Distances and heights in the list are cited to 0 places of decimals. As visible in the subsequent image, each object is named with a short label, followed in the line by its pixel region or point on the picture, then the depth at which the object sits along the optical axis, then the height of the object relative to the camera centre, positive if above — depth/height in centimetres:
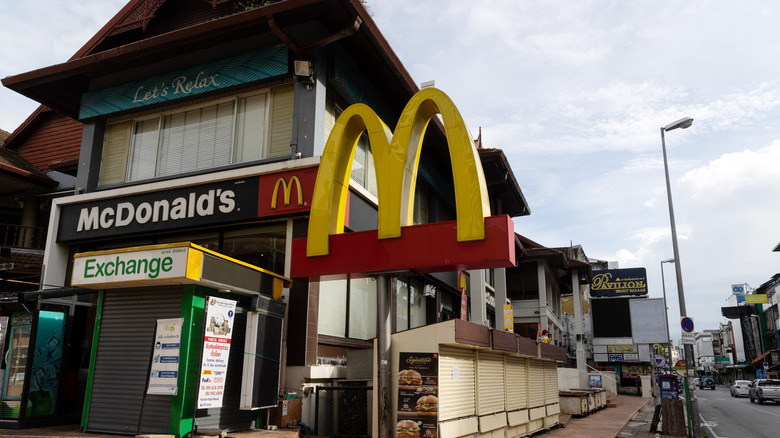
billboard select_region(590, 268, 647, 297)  7162 +967
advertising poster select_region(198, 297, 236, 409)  1023 +14
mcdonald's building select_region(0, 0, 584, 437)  1060 +237
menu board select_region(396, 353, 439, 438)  1045 -64
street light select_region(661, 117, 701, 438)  1619 +17
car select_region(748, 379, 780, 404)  3594 -168
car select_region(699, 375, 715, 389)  7715 -269
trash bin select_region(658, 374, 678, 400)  1784 -70
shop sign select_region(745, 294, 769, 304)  8691 +964
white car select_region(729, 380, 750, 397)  4931 -214
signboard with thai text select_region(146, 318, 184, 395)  1020 +0
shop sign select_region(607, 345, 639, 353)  6094 +135
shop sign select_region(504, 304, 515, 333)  2511 +186
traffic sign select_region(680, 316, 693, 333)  1844 +126
